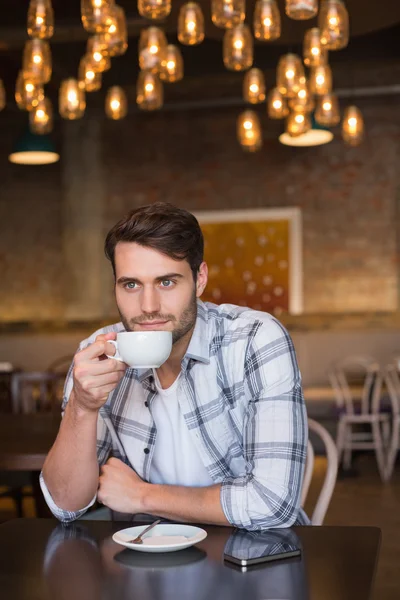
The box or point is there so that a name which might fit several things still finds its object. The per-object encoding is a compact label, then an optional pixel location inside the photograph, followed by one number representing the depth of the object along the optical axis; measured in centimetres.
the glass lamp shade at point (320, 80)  482
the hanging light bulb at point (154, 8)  376
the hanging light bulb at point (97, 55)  421
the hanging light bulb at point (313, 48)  443
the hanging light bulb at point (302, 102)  498
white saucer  138
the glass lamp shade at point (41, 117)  491
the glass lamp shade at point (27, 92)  448
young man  167
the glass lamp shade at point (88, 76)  453
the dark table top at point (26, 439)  267
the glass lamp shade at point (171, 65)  446
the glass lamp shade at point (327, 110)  506
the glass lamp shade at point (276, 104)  520
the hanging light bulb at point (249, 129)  539
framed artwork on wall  829
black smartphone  135
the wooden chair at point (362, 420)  635
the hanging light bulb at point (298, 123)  510
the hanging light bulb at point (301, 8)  376
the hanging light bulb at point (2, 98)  462
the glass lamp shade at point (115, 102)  499
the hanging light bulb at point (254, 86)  491
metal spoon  141
